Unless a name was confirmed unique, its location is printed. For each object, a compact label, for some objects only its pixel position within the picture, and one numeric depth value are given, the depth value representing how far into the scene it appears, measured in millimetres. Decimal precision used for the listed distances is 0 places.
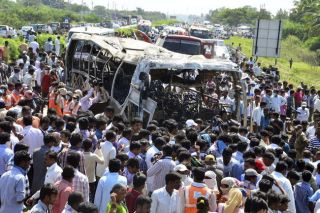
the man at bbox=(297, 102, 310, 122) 16656
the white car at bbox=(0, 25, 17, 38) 35506
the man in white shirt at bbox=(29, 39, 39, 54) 23775
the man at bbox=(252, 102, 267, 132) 14938
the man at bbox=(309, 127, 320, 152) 12159
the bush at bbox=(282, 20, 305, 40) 71969
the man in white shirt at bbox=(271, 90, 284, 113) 16719
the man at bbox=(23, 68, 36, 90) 16625
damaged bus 13211
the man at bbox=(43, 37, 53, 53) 25967
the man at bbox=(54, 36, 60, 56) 26578
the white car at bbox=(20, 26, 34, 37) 39791
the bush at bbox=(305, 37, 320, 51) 59653
